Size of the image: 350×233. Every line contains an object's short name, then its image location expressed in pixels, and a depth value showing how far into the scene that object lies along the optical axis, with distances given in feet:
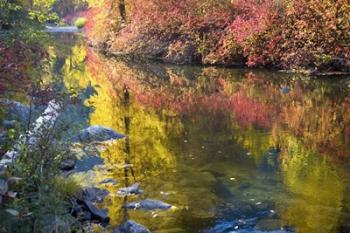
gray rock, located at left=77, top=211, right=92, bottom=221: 23.21
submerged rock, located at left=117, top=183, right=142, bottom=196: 27.68
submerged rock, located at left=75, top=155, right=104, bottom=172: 32.57
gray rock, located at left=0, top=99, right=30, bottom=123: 23.45
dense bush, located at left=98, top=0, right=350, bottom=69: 73.15
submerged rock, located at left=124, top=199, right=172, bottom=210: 25.55
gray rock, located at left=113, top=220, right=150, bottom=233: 22.20
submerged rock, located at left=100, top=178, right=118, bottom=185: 29.69
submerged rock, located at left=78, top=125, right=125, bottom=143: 36.04
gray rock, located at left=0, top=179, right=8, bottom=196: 15.36
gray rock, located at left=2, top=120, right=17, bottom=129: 26.91
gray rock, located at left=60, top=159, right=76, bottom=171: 31.10
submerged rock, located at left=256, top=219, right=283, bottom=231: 23.29
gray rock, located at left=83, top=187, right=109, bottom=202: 26.04
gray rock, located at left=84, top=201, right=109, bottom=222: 23.85
